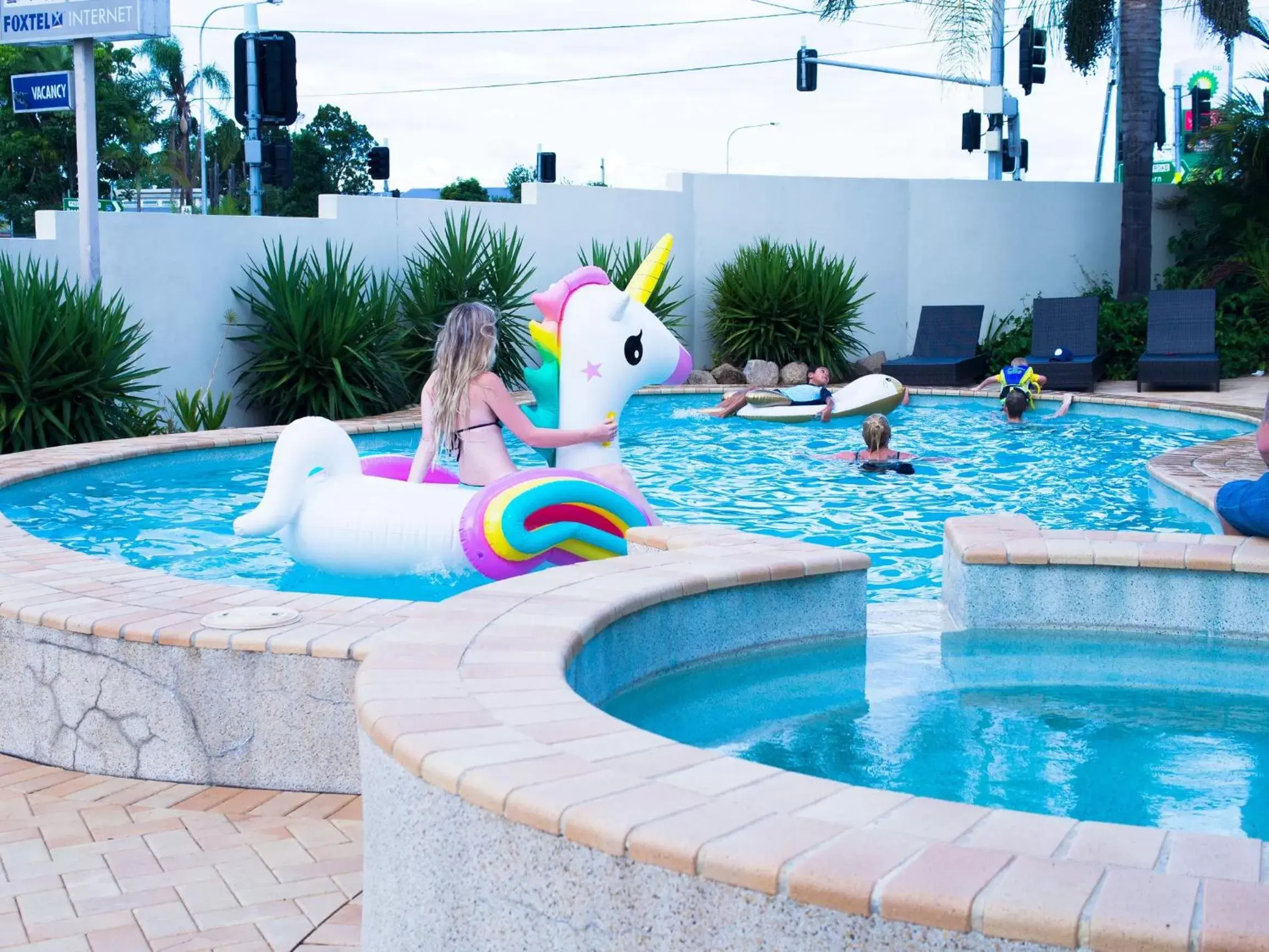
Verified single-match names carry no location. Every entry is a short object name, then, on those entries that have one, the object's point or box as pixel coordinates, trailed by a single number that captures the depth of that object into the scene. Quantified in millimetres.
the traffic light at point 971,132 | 24453
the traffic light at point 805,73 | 28859
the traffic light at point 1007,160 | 23944
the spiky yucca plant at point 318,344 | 13375
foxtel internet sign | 10938
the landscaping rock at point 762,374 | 17156
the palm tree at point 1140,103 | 18922
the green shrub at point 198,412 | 12289
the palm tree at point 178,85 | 62031
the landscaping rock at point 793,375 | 17172
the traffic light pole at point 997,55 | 22891
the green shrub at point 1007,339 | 18578
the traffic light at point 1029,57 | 23203
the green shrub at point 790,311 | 17594
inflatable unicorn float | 6004
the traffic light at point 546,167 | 21859
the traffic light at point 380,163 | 20859
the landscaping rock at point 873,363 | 18125
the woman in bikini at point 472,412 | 6551
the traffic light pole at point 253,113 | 14195
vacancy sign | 10867
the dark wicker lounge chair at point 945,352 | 16703
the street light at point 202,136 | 47938
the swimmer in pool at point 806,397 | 13688
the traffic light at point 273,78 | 14141
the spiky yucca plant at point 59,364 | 10281
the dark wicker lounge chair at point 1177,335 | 15719
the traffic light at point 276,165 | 14961
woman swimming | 10359
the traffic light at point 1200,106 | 25141
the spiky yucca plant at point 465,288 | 14656
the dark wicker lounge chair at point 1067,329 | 16969
